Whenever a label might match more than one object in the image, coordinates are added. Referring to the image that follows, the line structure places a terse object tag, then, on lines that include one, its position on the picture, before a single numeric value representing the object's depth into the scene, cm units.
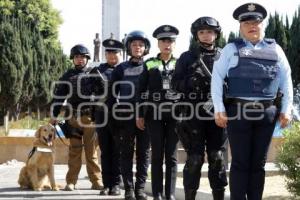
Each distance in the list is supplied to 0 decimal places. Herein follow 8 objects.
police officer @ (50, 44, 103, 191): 1322
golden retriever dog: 1386
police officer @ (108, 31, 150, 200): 1136
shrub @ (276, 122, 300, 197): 977
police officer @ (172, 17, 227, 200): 895
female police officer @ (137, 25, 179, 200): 1038
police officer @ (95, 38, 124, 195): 1269
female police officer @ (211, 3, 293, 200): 786
